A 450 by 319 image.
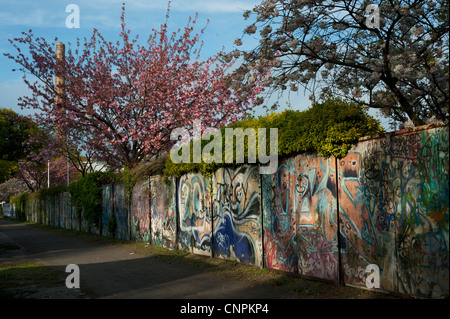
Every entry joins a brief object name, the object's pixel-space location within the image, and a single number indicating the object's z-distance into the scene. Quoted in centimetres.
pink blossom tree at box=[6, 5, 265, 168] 1858
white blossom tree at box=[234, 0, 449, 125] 821
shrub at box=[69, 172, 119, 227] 2041
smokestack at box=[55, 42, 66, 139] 1916
